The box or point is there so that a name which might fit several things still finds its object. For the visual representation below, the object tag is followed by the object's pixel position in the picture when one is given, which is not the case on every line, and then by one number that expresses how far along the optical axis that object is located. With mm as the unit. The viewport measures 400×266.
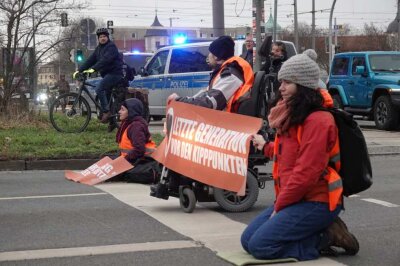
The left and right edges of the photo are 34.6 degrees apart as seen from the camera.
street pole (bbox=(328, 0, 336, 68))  36669
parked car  16688
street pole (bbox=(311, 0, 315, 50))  48169
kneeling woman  4742
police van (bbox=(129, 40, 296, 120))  16328
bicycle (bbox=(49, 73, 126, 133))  13039
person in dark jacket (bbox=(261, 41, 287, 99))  10188
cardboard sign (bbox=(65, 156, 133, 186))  8741
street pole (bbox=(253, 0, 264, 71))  17317
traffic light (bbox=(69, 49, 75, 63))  23869
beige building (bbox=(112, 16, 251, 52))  94750
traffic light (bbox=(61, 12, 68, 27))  15855
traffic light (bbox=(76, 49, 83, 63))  25188
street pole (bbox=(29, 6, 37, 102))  15367
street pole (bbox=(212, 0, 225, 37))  23856
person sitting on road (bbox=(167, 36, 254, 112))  6523
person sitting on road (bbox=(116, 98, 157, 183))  8688
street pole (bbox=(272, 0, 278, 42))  30956
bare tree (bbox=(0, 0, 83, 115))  15172
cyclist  12875
